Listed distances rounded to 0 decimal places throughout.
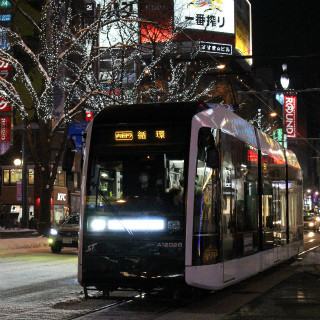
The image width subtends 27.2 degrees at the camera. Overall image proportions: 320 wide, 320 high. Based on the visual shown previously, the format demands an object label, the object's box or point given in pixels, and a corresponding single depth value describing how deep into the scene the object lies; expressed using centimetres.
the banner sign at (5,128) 3844
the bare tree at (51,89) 2906
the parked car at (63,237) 2469
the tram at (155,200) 1018
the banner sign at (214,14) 7006
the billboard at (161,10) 3716
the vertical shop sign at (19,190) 5052
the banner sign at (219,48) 5976
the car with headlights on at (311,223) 5718
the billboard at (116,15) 2760
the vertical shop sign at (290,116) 6712
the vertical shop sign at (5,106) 3781
